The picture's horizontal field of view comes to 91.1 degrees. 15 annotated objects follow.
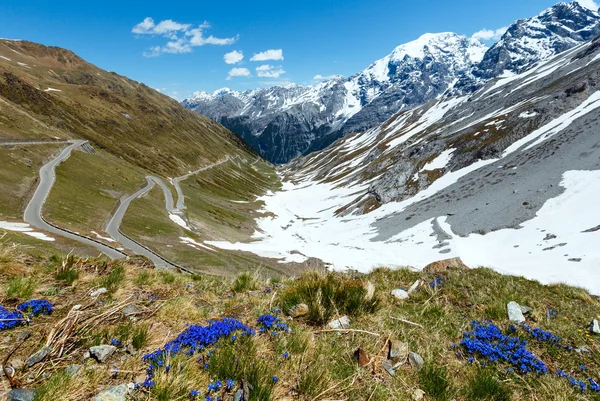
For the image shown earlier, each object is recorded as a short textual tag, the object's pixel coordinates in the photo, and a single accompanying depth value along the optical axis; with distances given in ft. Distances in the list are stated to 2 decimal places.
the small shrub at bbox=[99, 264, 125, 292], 21.42
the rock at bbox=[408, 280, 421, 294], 27.45
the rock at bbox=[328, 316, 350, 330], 18.97
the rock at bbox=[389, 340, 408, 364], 16.06
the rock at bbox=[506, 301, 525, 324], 21.29
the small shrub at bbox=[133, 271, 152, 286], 24.37
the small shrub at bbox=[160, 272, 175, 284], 27.27
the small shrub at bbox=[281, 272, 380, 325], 20.03
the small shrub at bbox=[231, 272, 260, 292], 26.96
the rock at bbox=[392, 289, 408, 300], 25.82
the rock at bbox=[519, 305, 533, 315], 22.67
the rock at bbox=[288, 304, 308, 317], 20.34
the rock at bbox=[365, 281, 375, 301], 21.63
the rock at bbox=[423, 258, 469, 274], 36.52
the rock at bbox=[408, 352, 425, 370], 15.51
